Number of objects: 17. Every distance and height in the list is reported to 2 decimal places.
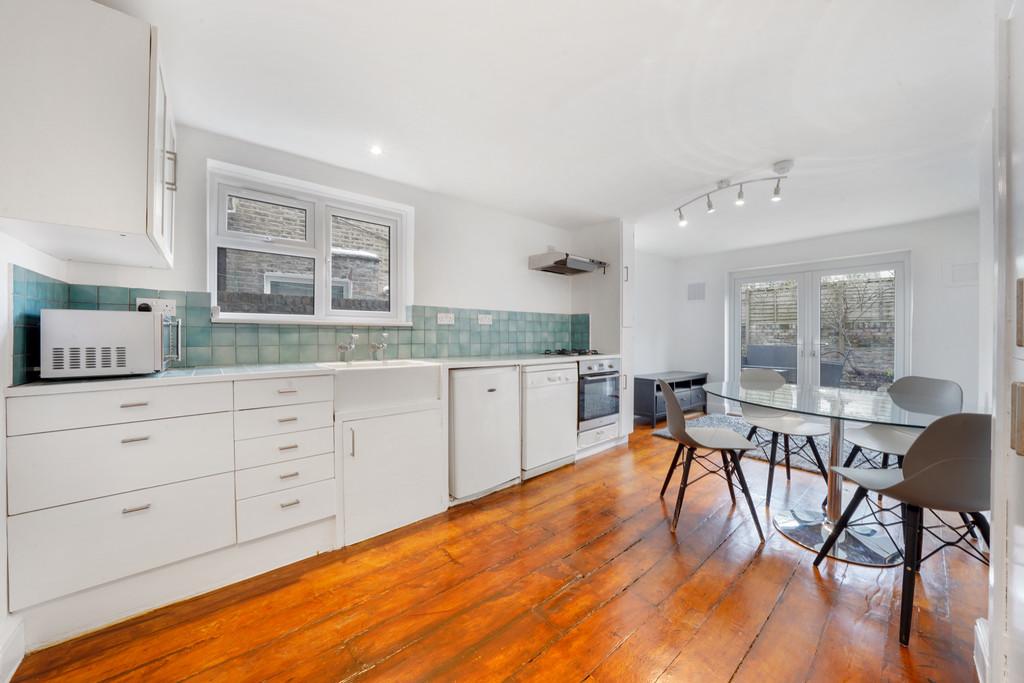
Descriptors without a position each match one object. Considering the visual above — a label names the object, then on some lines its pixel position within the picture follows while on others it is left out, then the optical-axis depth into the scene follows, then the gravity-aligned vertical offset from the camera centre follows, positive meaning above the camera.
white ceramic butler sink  2.11 -0.27
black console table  4.76 -0.68
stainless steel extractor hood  3.62 +0.74
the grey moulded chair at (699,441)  2.11 -0.57
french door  4.33 +0.25
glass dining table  1.85 -0.52
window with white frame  2.34 +0.59
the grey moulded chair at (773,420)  2.43 -0.53
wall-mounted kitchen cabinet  1.18 +0.70
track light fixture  2.62 +1.21
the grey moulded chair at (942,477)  1.37 -0.49
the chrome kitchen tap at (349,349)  2.65 -0.07
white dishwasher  3.01 -0.62
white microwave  1.49 -0.03
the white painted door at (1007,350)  0.81 -0.01
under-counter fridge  2.57 -0.64
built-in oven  3.48 -0.51
